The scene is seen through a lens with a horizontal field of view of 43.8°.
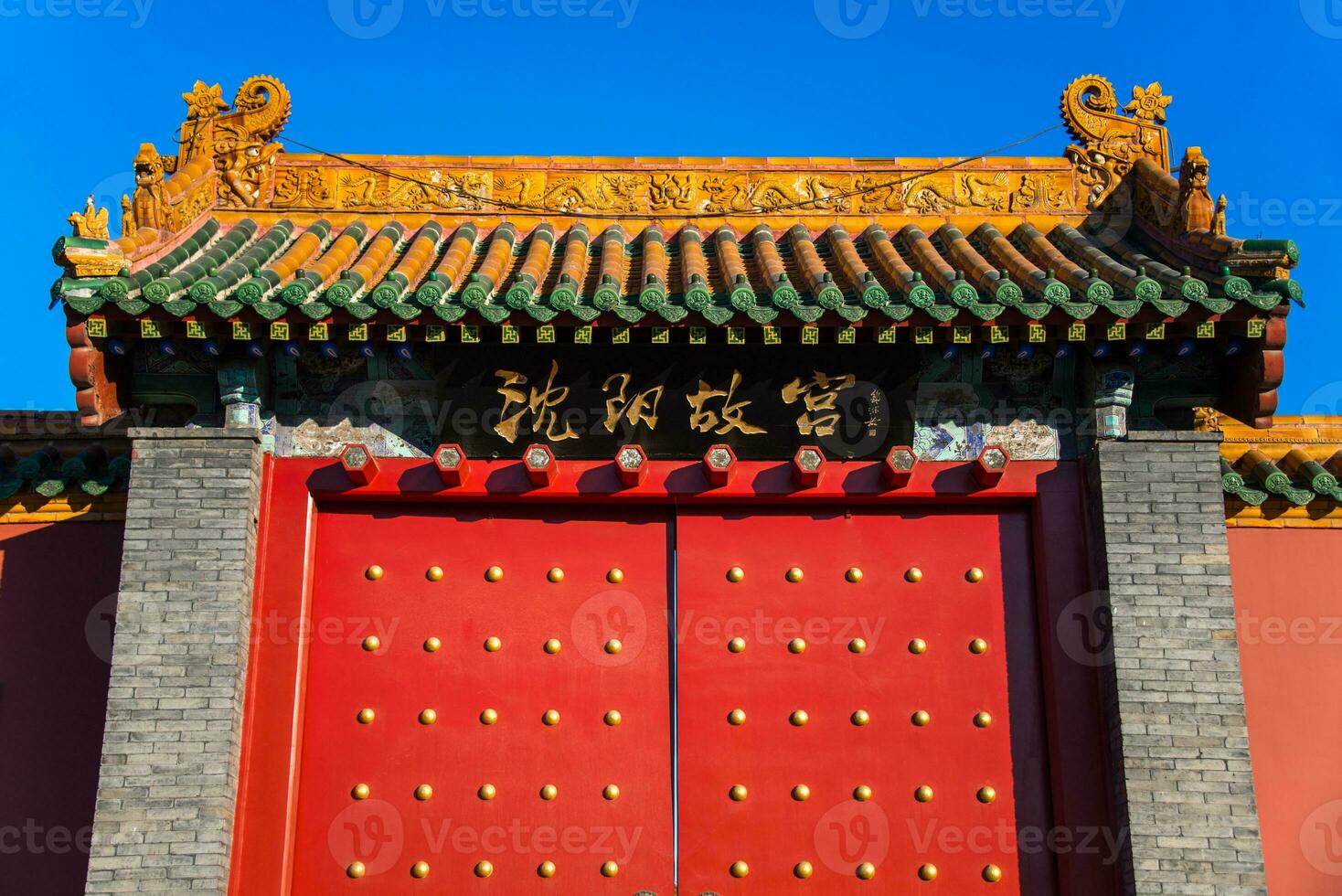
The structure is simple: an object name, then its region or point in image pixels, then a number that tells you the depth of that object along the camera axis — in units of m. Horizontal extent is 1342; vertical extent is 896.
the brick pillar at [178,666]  7.45
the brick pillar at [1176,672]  7.48
